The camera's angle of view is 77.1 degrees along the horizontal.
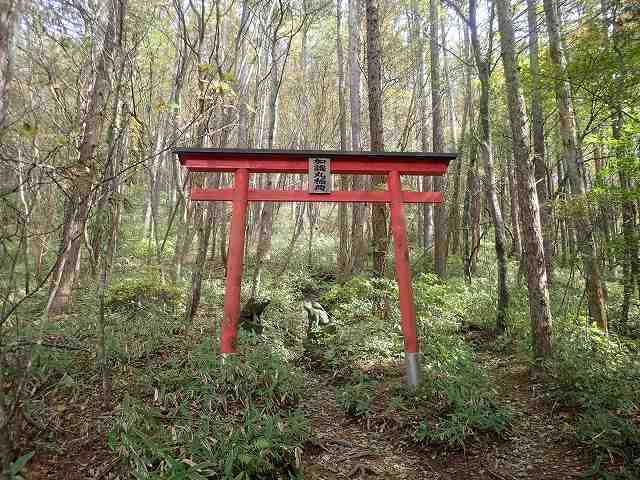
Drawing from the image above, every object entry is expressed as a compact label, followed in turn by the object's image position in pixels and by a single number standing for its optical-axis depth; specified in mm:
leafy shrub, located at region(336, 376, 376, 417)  4488
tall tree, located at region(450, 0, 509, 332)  7205
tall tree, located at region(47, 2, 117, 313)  4883
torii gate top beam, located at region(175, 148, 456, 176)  4977
